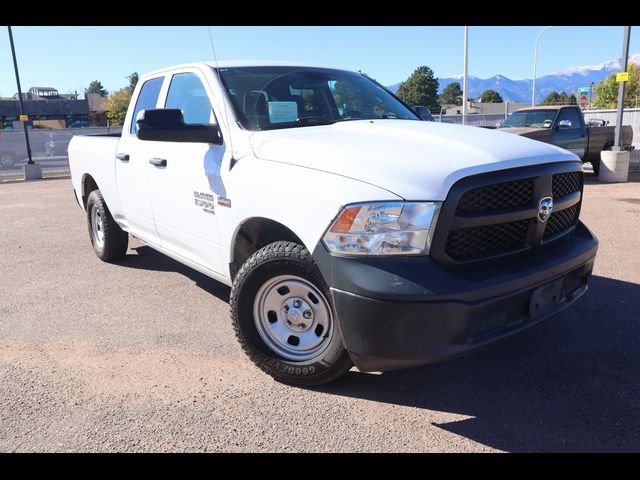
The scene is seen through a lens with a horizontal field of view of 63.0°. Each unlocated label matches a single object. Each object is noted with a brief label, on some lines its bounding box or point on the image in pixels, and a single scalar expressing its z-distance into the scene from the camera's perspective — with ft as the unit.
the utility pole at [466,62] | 79.95
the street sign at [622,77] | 39.91
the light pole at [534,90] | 130.72
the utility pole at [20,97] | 60.18
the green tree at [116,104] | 200.32
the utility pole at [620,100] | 39.24
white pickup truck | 8.22
